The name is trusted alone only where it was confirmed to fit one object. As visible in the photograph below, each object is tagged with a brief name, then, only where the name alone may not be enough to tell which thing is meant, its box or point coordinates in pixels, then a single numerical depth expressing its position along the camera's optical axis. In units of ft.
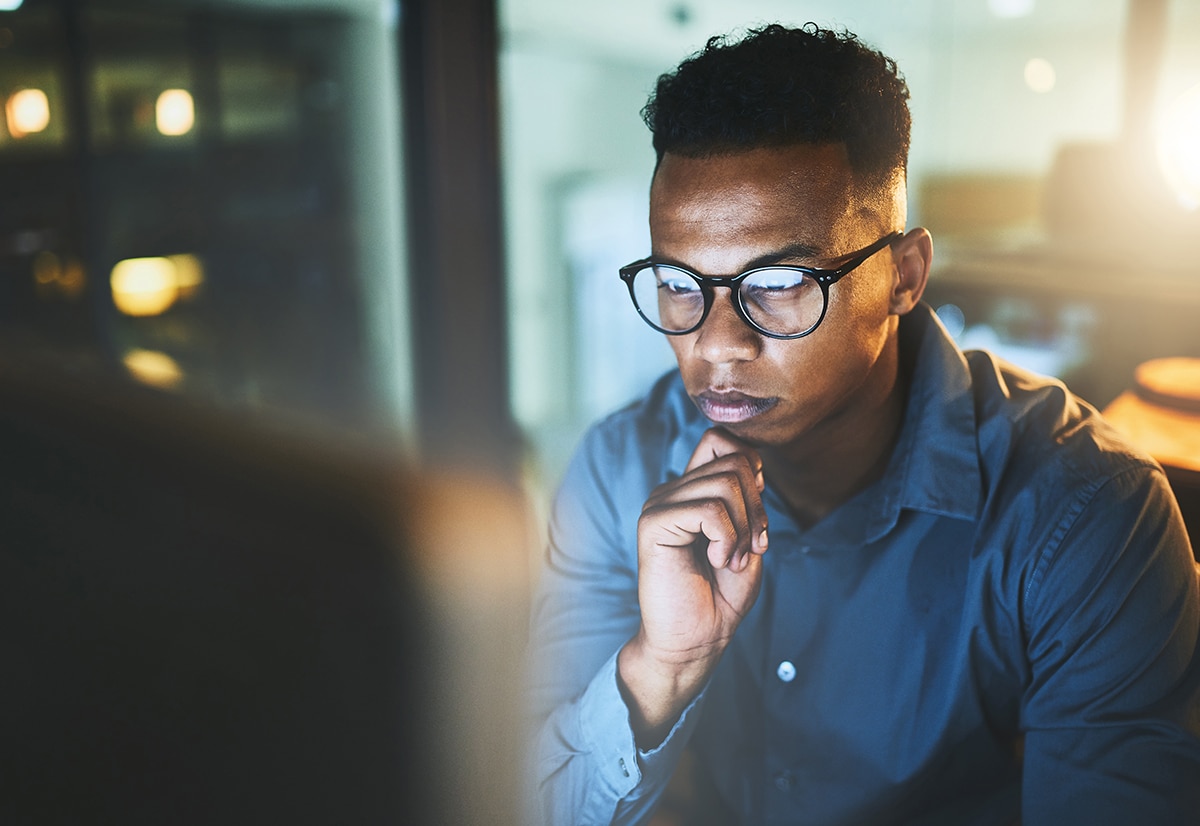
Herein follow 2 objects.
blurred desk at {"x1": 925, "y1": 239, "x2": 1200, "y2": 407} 2.84
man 1.97
